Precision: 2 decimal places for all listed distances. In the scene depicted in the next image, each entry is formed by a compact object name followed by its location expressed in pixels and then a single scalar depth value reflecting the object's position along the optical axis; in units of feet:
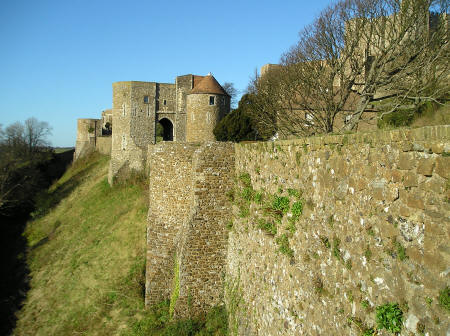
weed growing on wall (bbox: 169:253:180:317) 35.67
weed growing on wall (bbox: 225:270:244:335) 29.99
